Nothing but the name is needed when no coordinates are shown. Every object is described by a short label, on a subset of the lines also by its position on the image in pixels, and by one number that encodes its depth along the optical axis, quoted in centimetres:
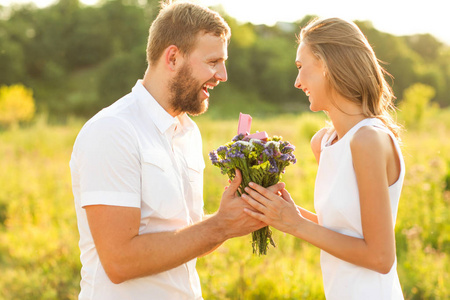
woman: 212
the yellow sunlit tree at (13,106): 2950
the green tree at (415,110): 1850
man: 217
